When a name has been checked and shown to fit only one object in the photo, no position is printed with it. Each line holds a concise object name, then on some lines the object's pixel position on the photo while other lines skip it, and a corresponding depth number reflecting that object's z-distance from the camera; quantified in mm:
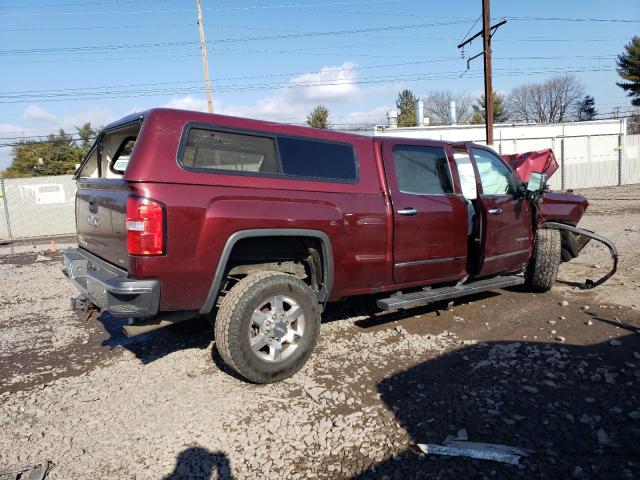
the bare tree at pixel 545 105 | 68750
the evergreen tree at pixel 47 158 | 46344
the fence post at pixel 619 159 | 24794
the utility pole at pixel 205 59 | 20812
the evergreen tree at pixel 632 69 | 43562
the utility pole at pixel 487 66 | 16328
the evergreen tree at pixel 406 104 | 62600
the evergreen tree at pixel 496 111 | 56425
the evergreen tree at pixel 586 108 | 67000
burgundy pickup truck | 3229
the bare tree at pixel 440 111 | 68875
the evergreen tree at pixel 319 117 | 44469
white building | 24188
